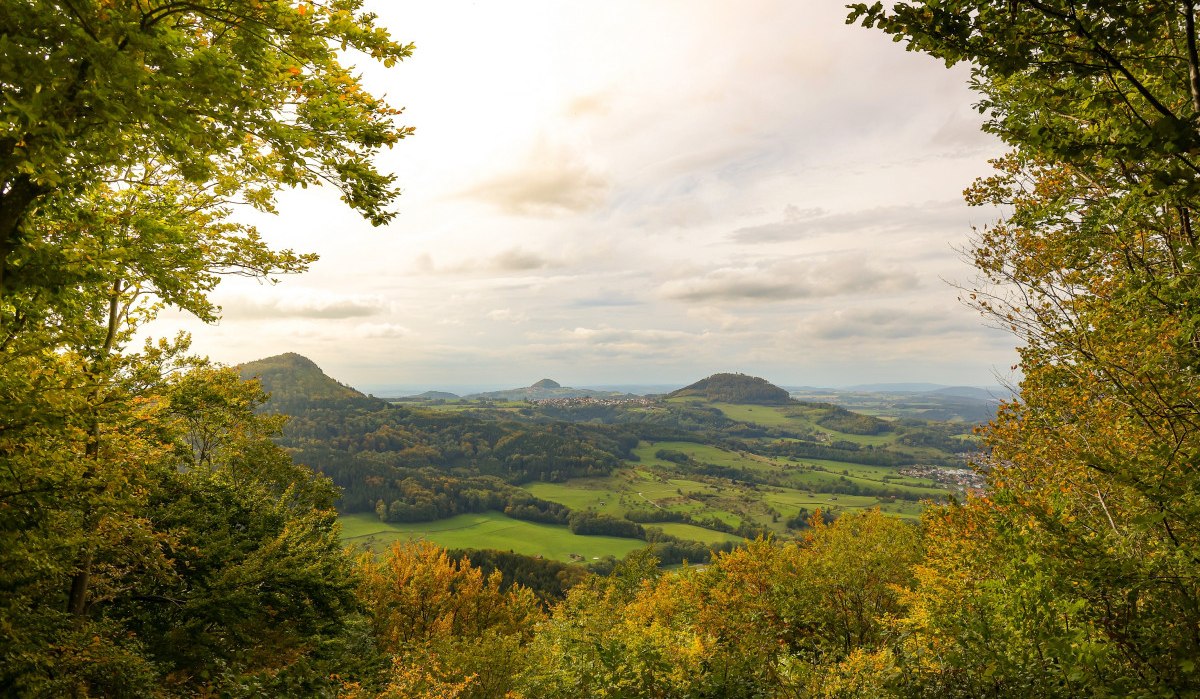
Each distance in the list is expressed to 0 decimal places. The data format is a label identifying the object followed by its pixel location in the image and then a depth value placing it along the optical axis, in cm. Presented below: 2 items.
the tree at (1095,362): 440
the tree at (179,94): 444
